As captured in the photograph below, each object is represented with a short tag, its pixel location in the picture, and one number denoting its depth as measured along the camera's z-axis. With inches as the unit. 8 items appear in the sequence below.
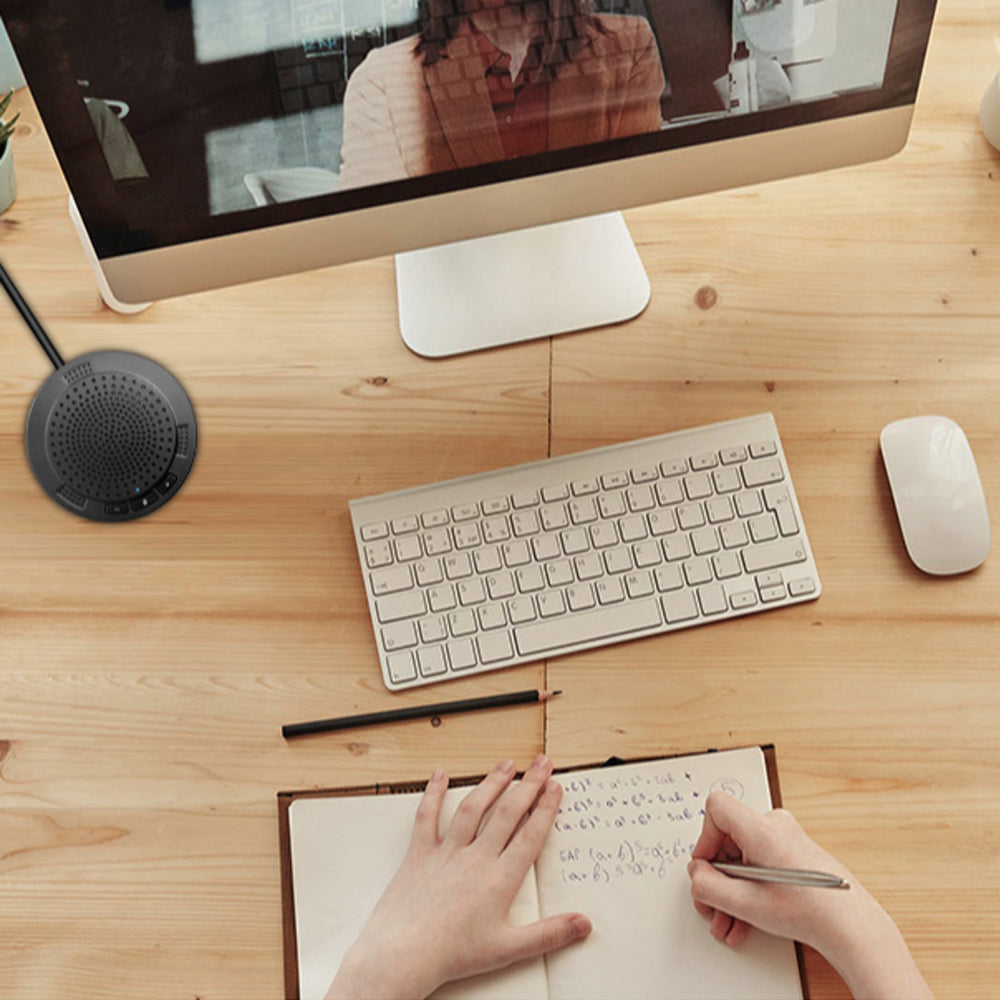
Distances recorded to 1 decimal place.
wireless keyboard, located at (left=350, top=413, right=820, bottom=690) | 31.4
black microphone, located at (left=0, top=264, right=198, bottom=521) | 33.2
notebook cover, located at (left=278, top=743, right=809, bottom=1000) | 29.1
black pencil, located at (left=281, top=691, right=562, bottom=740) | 31.0
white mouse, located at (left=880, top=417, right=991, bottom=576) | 31.8
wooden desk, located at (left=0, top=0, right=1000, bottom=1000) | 30.0
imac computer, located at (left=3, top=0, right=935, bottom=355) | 25.7
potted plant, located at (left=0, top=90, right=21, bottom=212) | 34.1
